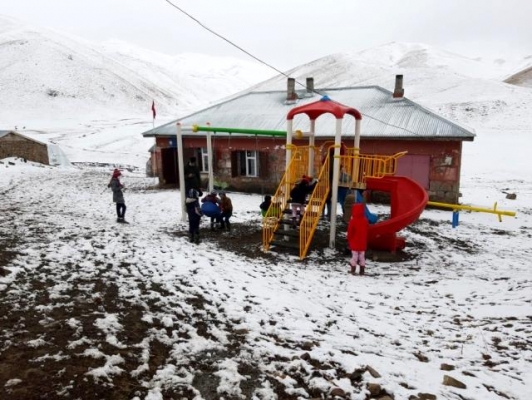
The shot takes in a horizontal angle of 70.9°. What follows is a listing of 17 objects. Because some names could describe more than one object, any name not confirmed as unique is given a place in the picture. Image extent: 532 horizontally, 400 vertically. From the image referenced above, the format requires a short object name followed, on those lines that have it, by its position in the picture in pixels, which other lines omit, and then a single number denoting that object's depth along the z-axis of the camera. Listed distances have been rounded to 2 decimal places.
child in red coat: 8.96
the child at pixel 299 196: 11.06
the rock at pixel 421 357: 5.29
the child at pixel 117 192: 12.36
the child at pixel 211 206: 11.80
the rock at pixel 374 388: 4.43
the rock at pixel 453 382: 4.50
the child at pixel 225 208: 12.15
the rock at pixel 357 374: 4.70
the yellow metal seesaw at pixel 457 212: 13.52
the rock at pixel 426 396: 4.30
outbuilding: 28.22
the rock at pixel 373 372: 4.73
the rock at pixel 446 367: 4.96
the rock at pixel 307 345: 5.43
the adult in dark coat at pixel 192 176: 14.76
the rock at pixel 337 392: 4.39
